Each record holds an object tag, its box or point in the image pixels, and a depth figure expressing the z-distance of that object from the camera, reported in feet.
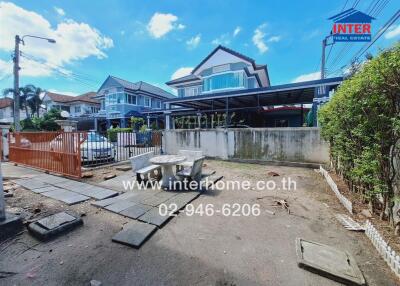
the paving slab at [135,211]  12.41
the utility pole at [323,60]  39.67
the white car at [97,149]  26.99
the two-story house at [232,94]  43.83
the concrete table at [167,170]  17.57
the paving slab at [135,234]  9.50
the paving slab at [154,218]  11.43
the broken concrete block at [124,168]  24.79
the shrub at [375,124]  9.09
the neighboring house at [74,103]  112.47
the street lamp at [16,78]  42.61
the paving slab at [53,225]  9.99
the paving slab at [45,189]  16.74
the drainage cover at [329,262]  7.33
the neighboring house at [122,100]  82.64
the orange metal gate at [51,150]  20.70
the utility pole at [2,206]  10.36
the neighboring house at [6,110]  132.98
